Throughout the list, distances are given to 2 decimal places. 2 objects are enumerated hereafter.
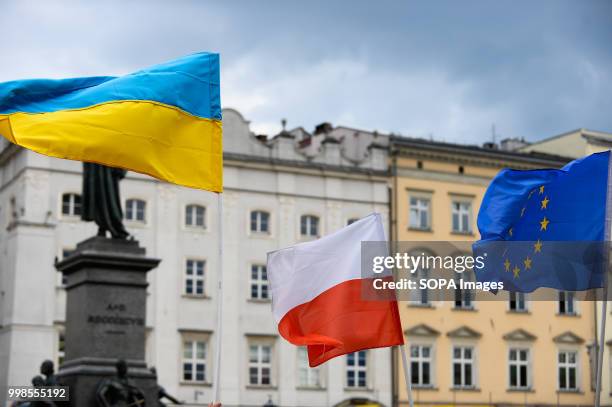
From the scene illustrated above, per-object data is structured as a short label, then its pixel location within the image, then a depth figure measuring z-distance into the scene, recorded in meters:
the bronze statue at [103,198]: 22.28
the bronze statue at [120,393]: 19.42
